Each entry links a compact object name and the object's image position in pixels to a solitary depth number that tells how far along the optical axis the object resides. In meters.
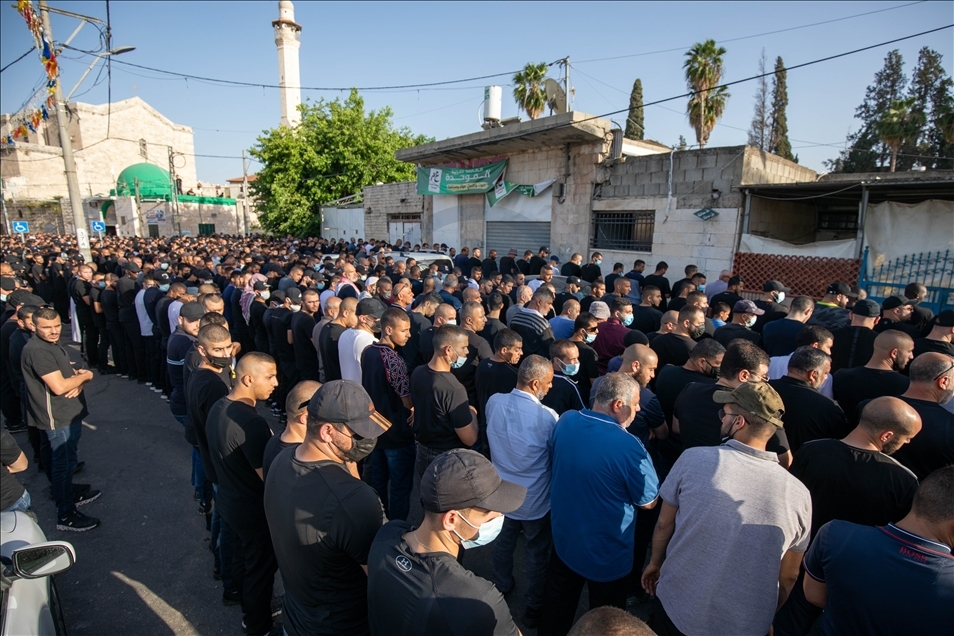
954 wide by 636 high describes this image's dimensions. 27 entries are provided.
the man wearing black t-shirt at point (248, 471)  2.89
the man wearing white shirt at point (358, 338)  4.71
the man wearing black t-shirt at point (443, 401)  3.63
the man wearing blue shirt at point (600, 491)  2.61
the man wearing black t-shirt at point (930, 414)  2.91
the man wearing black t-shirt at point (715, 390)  3.14
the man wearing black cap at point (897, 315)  5.23
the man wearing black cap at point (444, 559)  1.54
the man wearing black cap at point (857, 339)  4.80
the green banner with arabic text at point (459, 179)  16.05
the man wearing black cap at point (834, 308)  5.77
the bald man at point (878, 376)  3.64
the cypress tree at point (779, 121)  35.62
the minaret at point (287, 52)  35.88
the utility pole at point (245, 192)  39.69
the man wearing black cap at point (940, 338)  4.41
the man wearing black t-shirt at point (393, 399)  4.07
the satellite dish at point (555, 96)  13.97
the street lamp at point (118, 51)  11.48
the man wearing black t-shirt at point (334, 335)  5.13
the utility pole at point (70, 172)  10.70
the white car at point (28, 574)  2.02
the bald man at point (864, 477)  2.44
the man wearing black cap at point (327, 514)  1.99
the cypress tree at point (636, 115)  37.94
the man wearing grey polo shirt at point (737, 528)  2.11
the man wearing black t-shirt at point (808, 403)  3.25
